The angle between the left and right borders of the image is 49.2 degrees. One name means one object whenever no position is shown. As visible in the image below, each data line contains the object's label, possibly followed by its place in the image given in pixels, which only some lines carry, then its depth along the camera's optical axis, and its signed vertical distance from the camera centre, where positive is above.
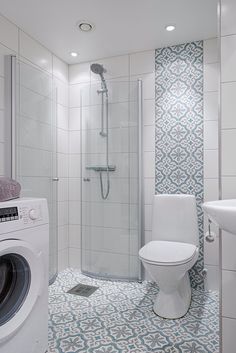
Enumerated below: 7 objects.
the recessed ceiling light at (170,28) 2.12 +1.23
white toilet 1.73 -0.55
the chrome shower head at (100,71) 2.40 +1.00
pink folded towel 1.38 -0.08
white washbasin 0.87 -0.14
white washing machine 1.23 -0.54
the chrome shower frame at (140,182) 2.43 -0.06
